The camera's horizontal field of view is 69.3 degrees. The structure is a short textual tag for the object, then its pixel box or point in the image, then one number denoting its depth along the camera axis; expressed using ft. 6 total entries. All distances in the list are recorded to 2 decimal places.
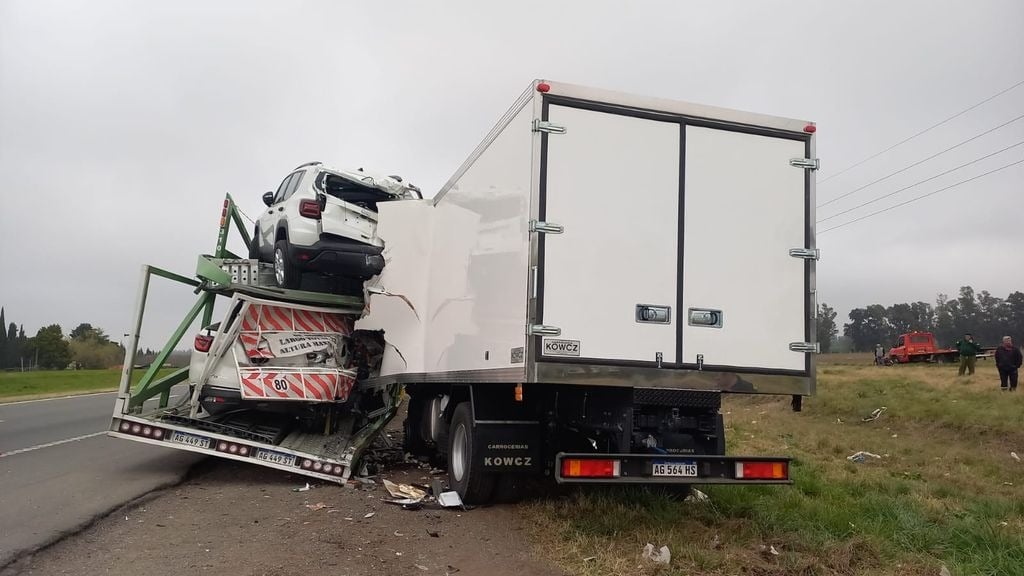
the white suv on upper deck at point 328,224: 32.22
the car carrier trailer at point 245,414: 26.37
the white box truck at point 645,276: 18.60
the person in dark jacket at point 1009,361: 56.29
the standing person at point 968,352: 73.92
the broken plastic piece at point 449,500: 23.84
